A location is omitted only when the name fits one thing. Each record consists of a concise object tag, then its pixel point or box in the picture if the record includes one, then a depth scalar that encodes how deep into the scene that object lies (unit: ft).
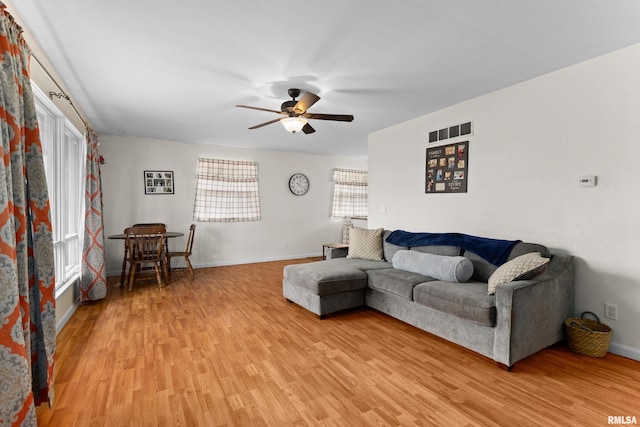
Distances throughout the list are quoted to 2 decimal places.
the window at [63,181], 9.57
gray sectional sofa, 7.37
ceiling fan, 9.67
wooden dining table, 14.52
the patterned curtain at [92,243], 12.31
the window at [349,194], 23.97
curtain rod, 7.51
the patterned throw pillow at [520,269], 7.70
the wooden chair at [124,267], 14.86
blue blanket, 9.60
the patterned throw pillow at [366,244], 13.30
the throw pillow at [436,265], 9.41
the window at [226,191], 19.04
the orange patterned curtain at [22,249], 4.28
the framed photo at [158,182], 17.71
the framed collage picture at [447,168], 11.80
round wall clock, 22.03
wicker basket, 7.76
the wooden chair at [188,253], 16.30
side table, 20.06
